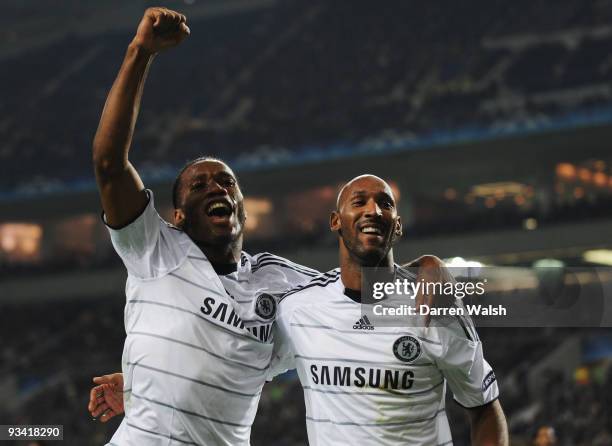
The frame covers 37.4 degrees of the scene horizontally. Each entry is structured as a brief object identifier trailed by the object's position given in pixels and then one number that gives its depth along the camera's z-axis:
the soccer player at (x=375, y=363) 3.50
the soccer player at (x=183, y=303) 3.34
